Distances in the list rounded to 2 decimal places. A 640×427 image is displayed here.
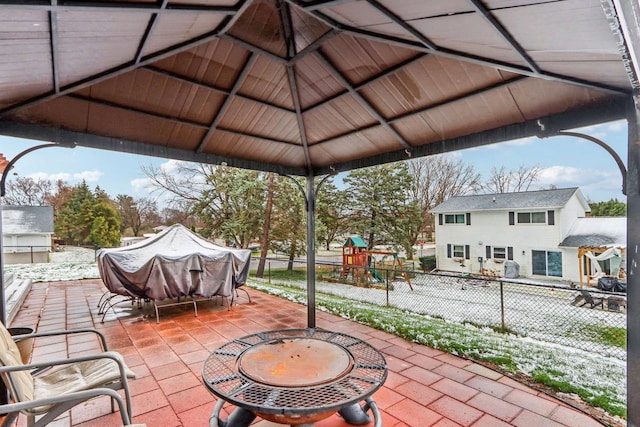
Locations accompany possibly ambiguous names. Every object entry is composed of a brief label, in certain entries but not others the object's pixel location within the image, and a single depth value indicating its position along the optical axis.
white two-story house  11.55
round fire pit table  1.58
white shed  13.64
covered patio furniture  4.86
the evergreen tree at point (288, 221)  12.92
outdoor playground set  12.21
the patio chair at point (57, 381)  1.57
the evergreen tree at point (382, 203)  14.48
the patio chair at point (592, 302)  7.10
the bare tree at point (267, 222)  12.87
